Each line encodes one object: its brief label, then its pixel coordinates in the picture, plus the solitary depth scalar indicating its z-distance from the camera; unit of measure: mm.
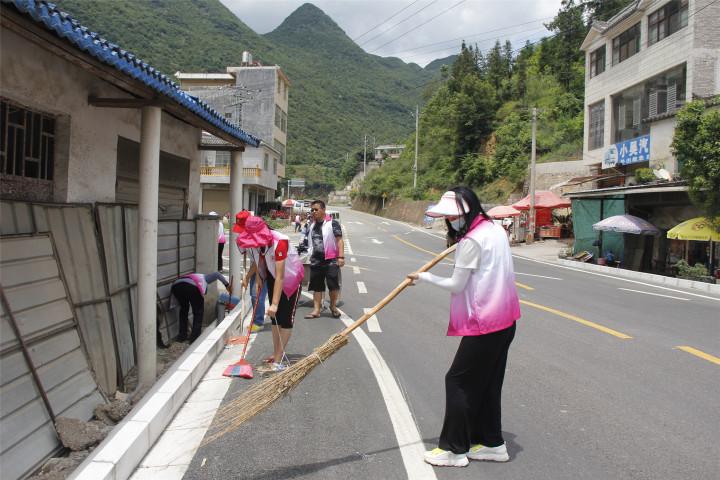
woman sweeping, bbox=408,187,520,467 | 3588
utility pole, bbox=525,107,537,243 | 27922
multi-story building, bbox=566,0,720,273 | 19922
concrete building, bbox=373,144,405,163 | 97312
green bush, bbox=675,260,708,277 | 15664
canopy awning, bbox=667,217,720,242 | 15490
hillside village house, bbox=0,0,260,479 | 3838
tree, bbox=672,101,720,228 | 15156
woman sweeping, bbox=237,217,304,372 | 5582
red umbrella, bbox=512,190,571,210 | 30109
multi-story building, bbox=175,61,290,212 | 41969
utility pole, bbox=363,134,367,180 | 90625
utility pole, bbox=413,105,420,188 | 60062
